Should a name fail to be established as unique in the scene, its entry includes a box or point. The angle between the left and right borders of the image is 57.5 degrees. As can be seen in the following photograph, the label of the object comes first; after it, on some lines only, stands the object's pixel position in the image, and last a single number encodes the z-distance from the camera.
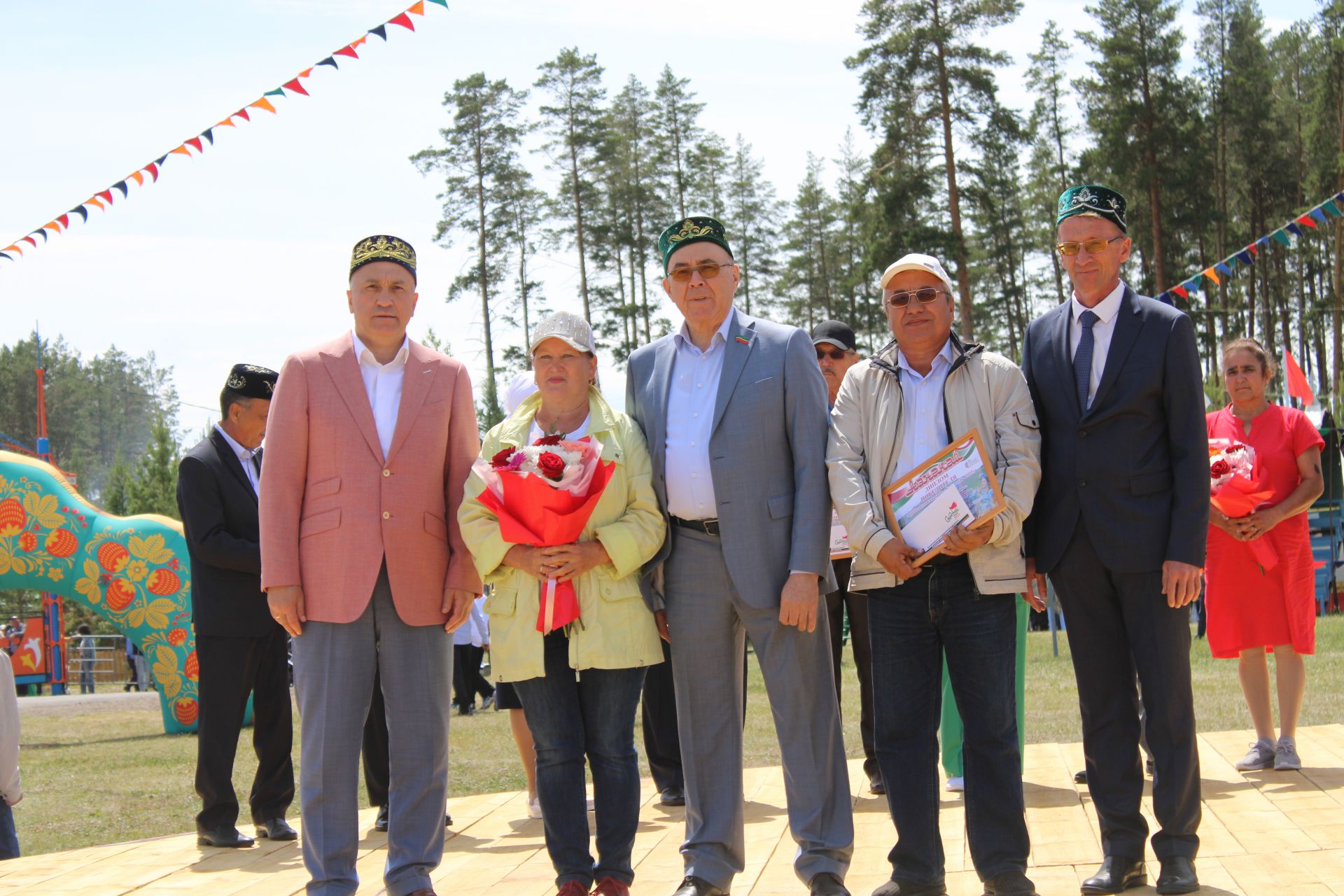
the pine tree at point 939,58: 27.31
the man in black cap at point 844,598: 5.71
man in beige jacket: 3.86
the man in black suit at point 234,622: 5.58
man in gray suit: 4.02
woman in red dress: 5.74
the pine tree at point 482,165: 33.09
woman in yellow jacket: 4.04
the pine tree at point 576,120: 32.88
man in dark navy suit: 3.92
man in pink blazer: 4.09
